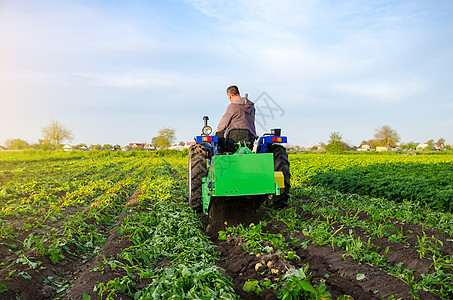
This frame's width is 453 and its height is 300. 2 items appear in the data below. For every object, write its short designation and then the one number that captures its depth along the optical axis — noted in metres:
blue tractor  4.36
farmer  5.61
